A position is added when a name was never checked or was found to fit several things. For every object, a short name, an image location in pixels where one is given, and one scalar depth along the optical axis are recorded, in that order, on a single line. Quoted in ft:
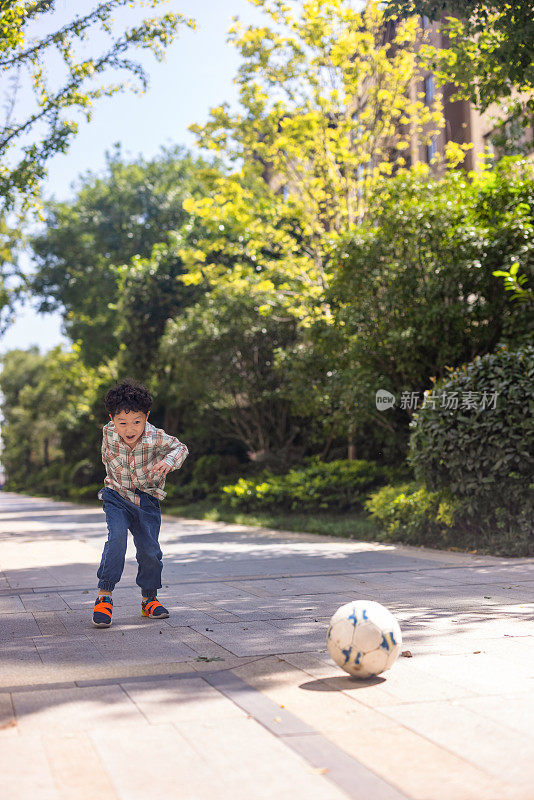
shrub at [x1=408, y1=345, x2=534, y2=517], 34.99
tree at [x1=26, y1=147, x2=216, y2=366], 108.78
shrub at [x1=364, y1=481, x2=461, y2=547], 37.70
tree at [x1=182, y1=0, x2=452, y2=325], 58.59
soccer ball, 14.58
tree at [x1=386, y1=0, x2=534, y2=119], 34.09
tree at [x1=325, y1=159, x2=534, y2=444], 44.88
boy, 20.52
